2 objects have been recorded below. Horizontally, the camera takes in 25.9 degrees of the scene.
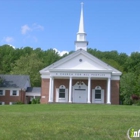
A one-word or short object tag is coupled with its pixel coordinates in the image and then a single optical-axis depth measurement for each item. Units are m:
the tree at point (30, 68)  71.38
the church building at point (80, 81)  37.97
